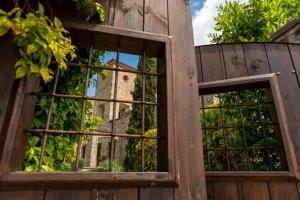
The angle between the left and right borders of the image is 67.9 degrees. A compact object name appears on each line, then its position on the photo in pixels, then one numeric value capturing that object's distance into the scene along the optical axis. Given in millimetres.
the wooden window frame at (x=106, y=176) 1082
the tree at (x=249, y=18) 5948
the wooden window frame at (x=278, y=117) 2014
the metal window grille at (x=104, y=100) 1271
